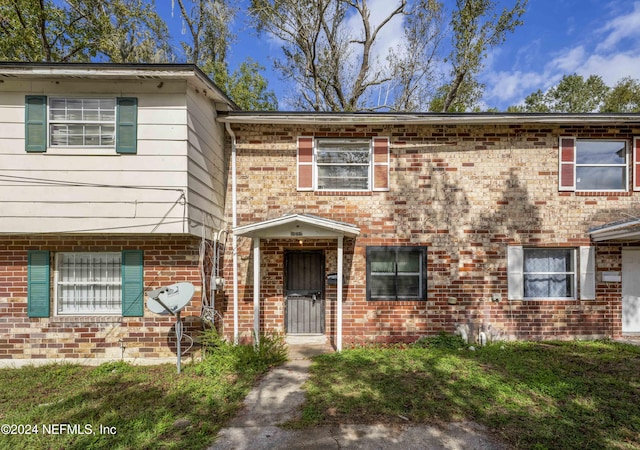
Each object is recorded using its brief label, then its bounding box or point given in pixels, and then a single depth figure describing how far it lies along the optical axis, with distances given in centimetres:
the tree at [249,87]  1325
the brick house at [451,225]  689
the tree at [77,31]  1038
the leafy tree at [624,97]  1536
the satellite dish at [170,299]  524
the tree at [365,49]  1254
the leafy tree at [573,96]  1766
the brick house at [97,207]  544
